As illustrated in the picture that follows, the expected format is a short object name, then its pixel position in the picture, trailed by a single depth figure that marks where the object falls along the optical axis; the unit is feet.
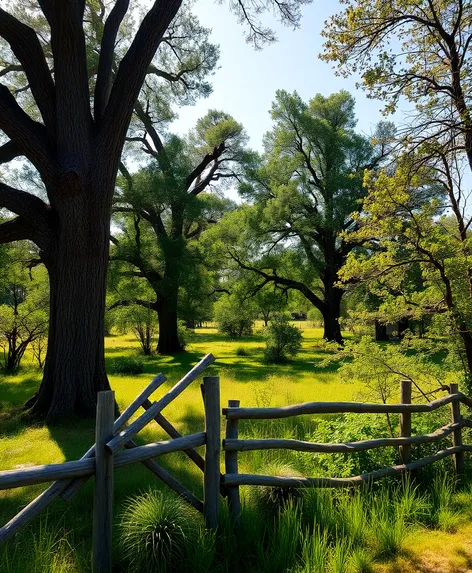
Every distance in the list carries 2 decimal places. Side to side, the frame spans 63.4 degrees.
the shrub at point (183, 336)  75.50
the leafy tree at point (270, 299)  79.76
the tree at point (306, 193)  70.59
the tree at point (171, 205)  57.21
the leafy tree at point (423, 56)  18.38
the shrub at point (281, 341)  59.36
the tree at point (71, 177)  24.97
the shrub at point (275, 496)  12.50
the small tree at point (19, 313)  47.88
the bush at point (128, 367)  48.16
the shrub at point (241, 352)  71.82
